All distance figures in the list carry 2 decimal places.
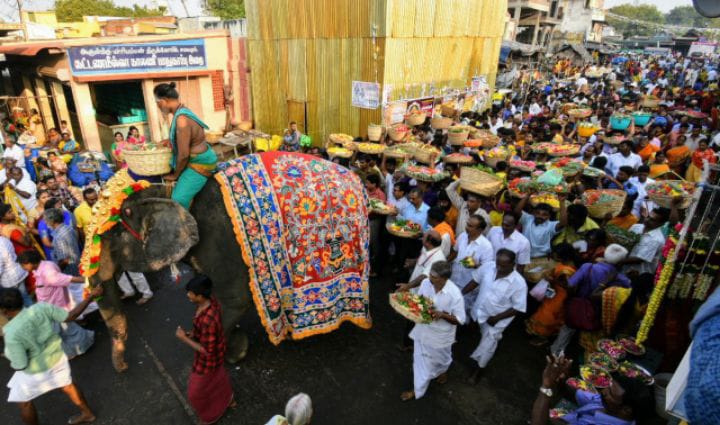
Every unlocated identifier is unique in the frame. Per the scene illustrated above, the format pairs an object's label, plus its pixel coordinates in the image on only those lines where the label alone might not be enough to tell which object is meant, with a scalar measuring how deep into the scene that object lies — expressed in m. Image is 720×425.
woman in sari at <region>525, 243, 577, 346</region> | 4.66
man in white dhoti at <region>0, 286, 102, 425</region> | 3.30
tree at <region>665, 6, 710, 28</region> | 124.06
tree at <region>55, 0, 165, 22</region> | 32.88
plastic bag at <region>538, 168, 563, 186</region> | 5.61
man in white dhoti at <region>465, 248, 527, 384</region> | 4.05
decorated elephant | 4.03
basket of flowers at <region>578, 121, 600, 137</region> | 10.61
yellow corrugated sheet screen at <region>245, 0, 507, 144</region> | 10.95
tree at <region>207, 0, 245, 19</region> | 34.19
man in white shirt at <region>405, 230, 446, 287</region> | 4.34
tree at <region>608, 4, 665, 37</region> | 84.62
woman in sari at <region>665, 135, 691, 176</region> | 8.70
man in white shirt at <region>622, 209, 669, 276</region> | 4.85
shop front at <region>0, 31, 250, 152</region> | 10.83
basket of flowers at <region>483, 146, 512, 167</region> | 7.59
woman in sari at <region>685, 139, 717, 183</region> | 7.62
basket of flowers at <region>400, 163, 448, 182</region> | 6.00
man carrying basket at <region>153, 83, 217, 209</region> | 3.86
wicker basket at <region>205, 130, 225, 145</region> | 12.33
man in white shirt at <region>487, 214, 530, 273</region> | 4.71
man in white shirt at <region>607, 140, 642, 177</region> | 7.74
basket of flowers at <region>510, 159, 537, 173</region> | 6.87
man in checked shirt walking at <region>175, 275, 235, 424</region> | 3.45
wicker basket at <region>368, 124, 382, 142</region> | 10.03
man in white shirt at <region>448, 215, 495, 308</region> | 4.51
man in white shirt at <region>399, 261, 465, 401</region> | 3.75
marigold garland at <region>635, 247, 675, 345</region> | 3.12
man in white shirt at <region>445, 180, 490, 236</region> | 5.24
